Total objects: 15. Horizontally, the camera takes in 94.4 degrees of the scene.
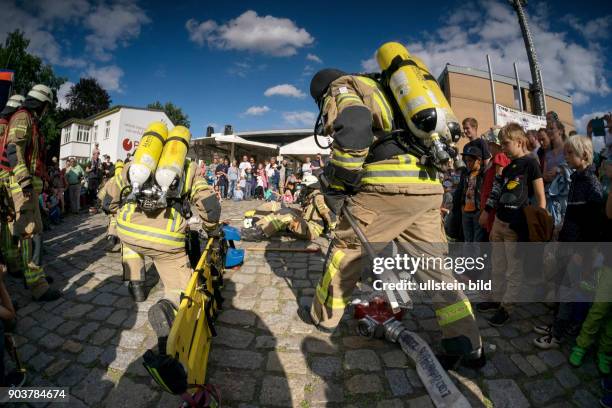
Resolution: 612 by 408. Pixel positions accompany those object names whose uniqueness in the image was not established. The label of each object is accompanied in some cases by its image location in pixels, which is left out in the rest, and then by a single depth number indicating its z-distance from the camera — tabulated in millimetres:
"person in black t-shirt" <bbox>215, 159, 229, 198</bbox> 14898
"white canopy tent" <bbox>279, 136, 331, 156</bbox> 14749
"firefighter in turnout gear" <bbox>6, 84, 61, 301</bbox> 3504
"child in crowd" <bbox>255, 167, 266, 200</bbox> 15953
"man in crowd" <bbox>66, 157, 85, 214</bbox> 10453
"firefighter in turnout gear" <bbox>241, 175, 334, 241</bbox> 6088
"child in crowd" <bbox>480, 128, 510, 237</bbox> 3586
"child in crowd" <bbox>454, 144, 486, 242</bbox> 4086
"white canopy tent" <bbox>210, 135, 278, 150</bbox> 16734
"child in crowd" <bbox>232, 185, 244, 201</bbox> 14534
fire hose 1931
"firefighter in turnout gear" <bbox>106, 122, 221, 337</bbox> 2607
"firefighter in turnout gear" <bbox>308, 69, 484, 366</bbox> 2094
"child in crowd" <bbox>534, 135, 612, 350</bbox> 2611
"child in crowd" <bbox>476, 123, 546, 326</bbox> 3062
